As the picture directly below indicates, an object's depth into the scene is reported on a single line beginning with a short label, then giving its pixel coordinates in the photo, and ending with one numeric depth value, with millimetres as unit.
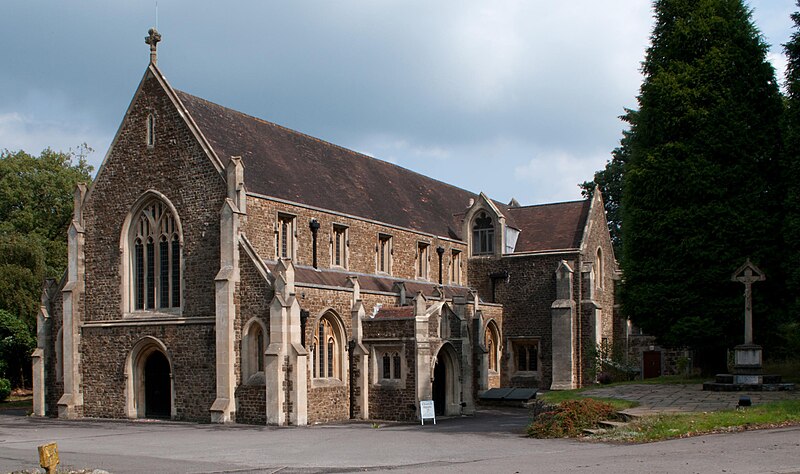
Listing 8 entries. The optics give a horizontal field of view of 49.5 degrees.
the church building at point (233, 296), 29641
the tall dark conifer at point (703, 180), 30625
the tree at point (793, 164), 28078
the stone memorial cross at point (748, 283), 25734
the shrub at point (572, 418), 20391
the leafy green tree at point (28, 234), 46438
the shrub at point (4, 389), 42625
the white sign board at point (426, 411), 29145
